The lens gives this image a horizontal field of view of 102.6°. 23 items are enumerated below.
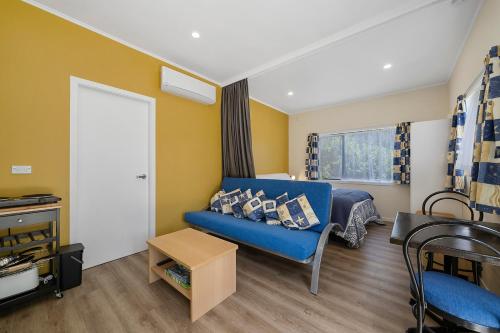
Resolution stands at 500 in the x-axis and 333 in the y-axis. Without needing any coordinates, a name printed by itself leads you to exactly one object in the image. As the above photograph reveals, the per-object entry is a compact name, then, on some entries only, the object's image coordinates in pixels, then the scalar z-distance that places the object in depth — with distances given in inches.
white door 85.0
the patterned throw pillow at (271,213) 93.3
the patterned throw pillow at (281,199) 97.2
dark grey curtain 129.4
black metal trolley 58.9
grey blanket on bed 106.0
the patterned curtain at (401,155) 148.1
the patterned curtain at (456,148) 94.0
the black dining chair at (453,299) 35.7
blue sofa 71.6
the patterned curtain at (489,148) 51.4
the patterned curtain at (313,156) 197.6
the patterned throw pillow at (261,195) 106.4
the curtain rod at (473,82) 76.3
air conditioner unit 106.3
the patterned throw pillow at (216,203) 116.3
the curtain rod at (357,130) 163.4
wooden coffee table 59.2
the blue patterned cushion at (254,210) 98.7
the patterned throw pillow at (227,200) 112.7
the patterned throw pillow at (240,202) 105.9
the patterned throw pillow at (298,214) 84.6
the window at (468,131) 89.4
